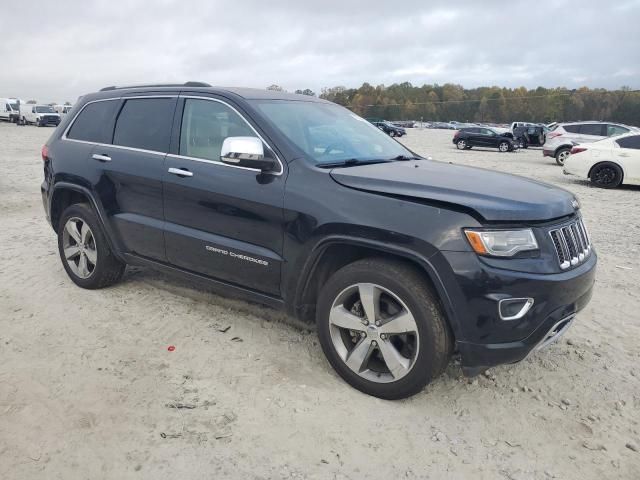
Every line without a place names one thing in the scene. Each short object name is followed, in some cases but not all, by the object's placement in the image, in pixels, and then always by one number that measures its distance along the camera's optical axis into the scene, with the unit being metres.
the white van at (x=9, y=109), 47.50
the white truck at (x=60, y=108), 46.00
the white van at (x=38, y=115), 42.69
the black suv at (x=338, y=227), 2.75
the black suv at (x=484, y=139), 28.13
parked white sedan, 12.22
